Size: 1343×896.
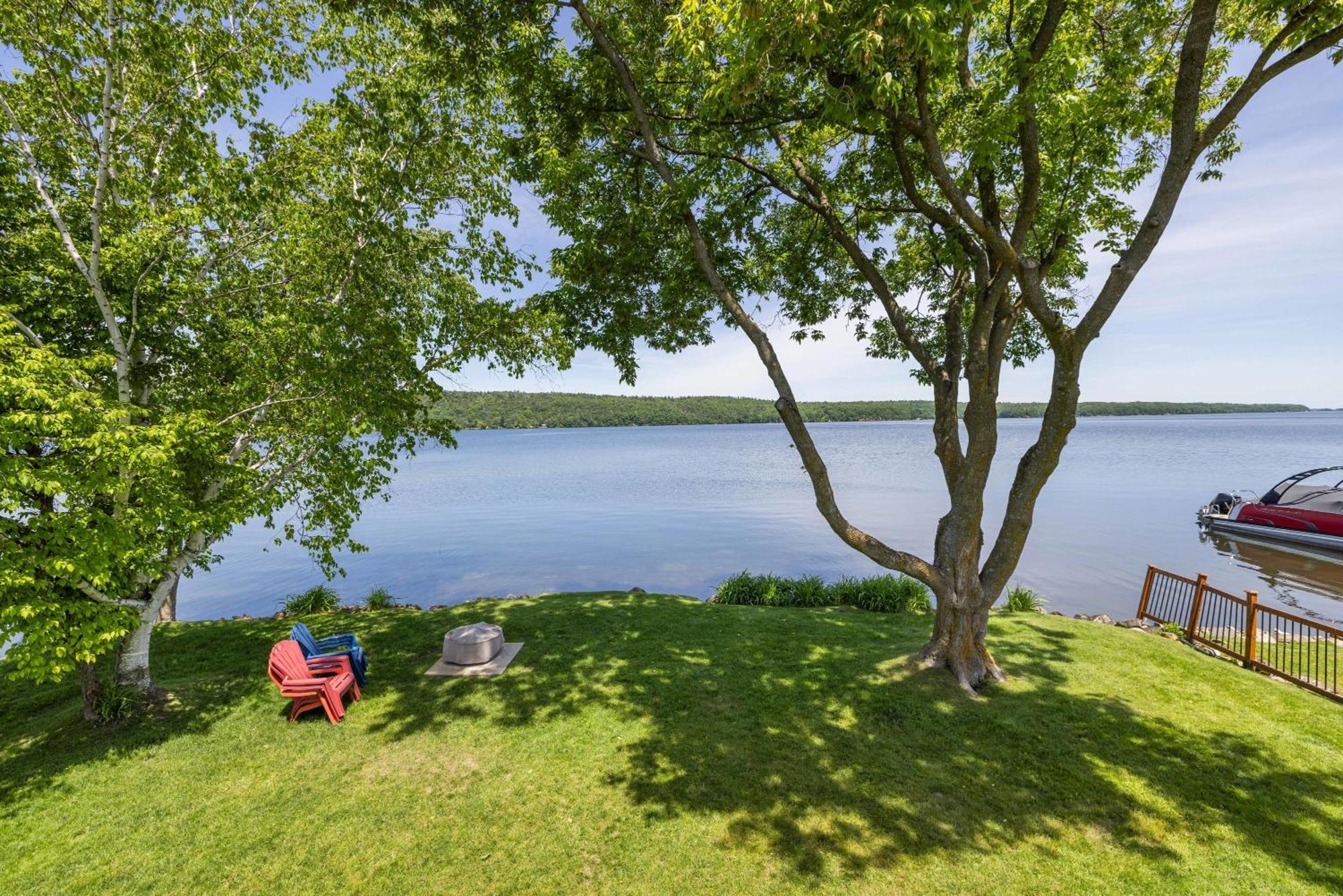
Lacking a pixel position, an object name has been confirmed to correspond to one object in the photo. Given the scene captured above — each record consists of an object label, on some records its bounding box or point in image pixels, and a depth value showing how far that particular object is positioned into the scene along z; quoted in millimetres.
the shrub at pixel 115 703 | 6172
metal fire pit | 7855
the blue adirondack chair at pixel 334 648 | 7297
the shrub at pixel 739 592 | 13602
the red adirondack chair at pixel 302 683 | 6359
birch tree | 5074
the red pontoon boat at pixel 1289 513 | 20203
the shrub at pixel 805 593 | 13156
